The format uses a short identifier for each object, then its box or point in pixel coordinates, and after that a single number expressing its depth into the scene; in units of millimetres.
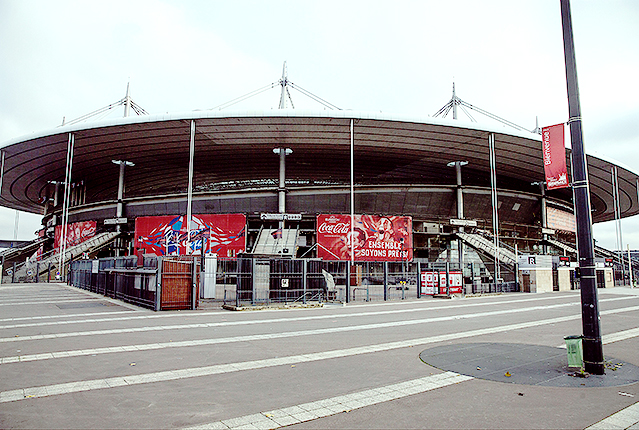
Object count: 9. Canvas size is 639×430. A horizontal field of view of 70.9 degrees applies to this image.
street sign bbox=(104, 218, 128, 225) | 53750
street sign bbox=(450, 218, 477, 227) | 52312
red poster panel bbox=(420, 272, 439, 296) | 27714
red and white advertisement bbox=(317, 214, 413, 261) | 47594
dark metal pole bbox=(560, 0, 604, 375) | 7621
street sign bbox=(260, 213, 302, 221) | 48094
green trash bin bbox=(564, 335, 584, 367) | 7754
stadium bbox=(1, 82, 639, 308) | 42188
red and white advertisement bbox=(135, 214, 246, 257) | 48625
